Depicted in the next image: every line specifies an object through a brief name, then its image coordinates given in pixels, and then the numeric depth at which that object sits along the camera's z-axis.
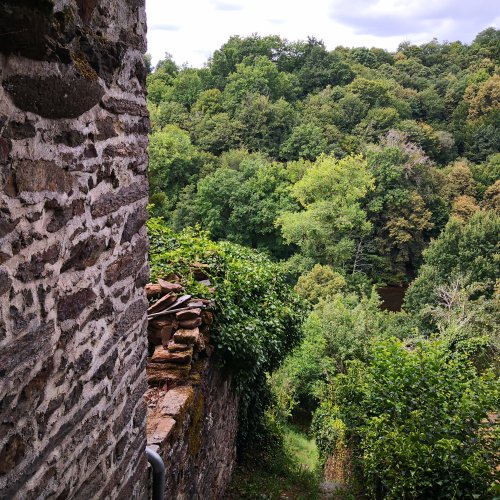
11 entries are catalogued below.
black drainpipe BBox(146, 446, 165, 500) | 2.97
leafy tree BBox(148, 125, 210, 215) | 30.48
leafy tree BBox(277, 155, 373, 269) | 26.66
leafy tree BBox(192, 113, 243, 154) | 35.75
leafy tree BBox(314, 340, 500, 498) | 6.21
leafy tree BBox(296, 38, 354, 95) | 44.78
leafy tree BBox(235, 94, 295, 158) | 35.97
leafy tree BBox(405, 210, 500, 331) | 22.14
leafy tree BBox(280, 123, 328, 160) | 33.69
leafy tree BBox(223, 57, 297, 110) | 40.42
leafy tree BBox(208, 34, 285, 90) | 47.38
